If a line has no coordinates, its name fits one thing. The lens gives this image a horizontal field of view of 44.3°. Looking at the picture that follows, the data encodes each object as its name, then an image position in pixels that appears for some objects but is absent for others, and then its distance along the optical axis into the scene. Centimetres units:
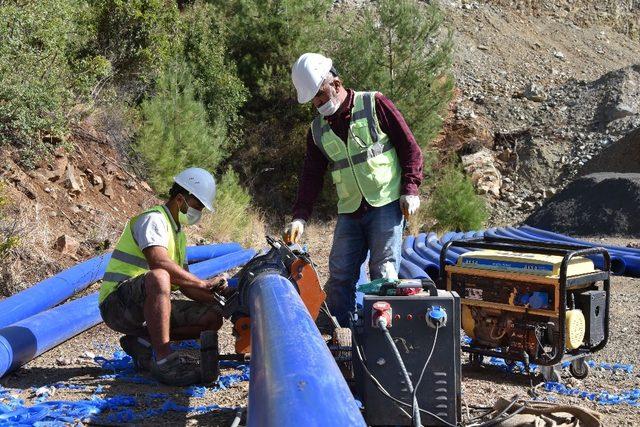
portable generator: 478
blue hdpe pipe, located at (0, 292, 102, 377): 462
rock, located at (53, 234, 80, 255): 827
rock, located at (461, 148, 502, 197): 2234
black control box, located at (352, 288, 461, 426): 359
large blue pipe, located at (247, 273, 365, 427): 196
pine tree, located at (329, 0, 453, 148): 1938
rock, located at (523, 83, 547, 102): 2578
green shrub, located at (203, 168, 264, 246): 1203
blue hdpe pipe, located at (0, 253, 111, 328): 573
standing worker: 479
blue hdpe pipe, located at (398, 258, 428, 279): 766
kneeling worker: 439
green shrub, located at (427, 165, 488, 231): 1838
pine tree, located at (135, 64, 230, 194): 1349
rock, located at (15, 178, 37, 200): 920
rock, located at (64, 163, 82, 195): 1013
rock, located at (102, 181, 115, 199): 1116
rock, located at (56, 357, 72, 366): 515
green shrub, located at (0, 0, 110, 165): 898
